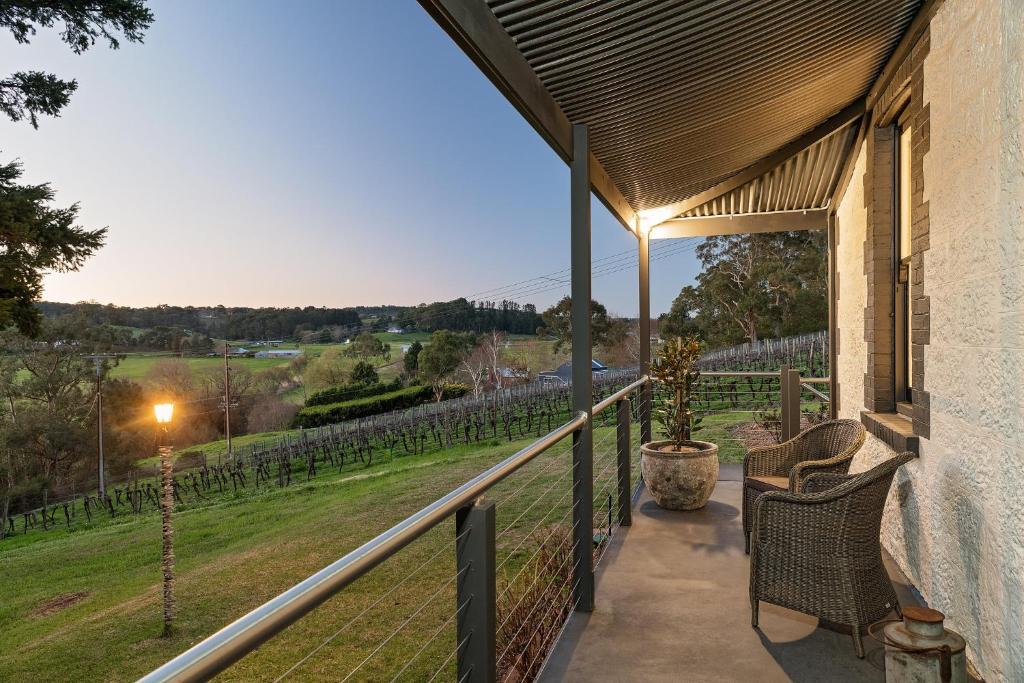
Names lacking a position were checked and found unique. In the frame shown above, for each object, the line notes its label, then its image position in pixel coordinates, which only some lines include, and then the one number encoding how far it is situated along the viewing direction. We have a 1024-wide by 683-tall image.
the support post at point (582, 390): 2.82
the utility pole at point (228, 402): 25.91
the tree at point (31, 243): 16.97
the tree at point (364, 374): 31.14
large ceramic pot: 4.32
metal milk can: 1.71
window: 3.28
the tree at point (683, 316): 21.55
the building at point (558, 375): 25.82
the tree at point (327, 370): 29.53
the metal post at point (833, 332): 5.29
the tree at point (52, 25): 20.83
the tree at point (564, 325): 21.20
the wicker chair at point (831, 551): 2.37
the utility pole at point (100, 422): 26.30
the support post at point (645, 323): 5.20
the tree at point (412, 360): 30.67
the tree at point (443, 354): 29.67
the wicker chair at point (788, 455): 3.36
